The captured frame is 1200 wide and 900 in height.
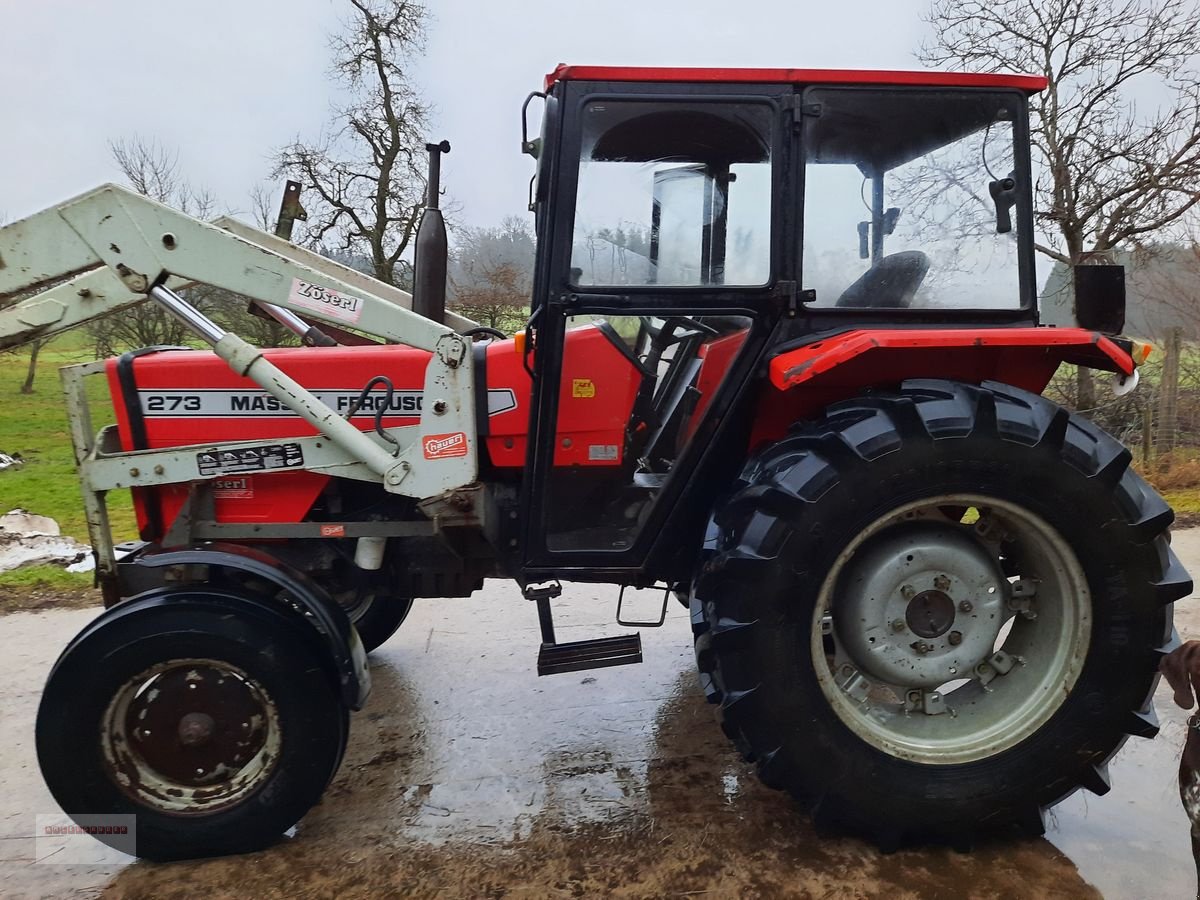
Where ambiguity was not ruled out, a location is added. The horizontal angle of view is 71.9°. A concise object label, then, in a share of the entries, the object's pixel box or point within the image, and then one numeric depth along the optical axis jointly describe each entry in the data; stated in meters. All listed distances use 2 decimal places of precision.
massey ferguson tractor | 2.41
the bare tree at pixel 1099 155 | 8.26
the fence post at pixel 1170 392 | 7.76
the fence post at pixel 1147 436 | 7.84
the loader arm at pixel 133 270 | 2.54
